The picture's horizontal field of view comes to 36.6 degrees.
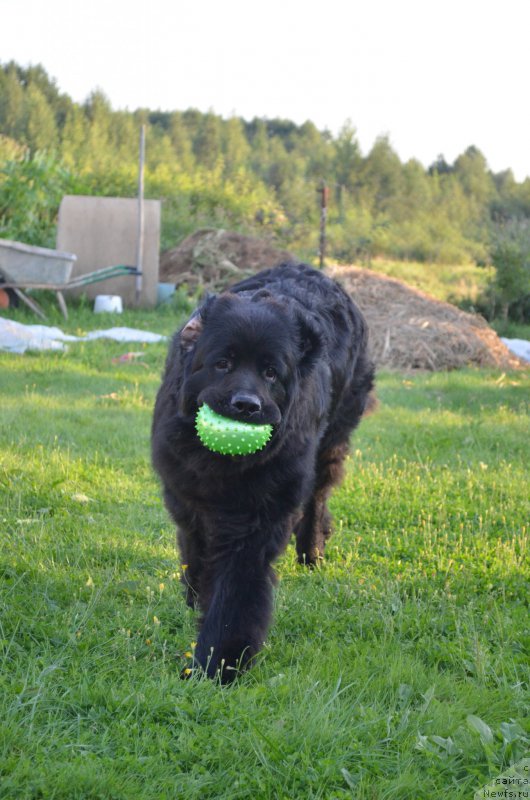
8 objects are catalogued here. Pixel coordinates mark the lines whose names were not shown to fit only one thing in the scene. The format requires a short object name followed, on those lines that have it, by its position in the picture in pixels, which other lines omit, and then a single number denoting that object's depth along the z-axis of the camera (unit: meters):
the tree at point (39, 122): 43.78
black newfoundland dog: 3.36
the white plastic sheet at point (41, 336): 10.14
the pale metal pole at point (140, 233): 14.93
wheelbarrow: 12.07
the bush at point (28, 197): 15.62
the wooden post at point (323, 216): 16.72
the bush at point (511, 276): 16.77
